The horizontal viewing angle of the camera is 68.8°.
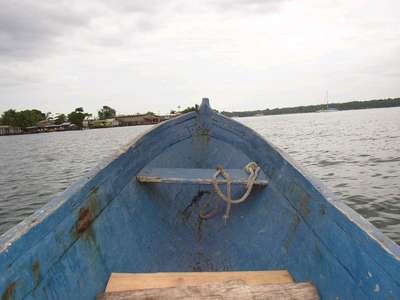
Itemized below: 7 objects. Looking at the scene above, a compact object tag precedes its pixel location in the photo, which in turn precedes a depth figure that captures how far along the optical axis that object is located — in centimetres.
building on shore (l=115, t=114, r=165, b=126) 13899
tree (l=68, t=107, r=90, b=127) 12706
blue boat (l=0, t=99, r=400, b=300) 165
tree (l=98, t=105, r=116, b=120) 15038
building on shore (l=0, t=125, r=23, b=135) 10475
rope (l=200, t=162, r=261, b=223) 310
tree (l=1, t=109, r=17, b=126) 10825
